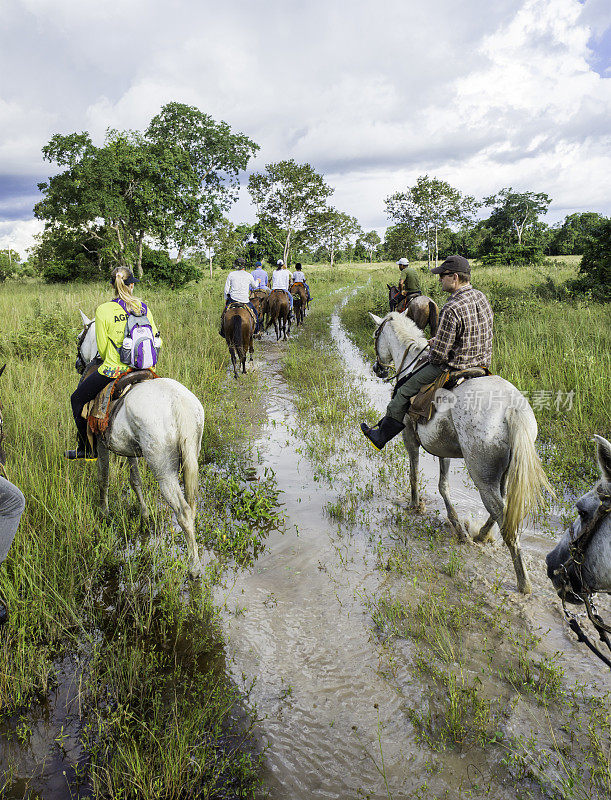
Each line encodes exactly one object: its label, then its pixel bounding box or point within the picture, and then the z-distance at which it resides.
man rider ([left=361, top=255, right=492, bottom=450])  3.59
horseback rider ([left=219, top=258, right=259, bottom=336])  10.03
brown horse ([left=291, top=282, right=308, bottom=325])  17.45
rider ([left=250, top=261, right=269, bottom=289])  14.16
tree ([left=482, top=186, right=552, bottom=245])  60.97
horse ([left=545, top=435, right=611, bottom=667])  1.75
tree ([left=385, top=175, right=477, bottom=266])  44.84
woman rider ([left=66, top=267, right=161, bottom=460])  3.83
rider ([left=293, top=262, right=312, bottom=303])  17.97
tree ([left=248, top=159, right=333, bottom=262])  42.42
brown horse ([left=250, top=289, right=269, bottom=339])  14.76
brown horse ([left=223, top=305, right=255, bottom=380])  9.70
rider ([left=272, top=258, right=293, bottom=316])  14.73
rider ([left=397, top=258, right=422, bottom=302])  11.57
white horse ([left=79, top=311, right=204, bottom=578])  3.49
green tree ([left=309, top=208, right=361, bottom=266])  46.53
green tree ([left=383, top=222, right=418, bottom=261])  48.53
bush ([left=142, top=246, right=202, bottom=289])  25.88
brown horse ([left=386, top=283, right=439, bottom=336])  10.07
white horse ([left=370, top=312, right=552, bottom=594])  3.09
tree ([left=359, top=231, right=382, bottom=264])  111.88
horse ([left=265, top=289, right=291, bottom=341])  14.37
